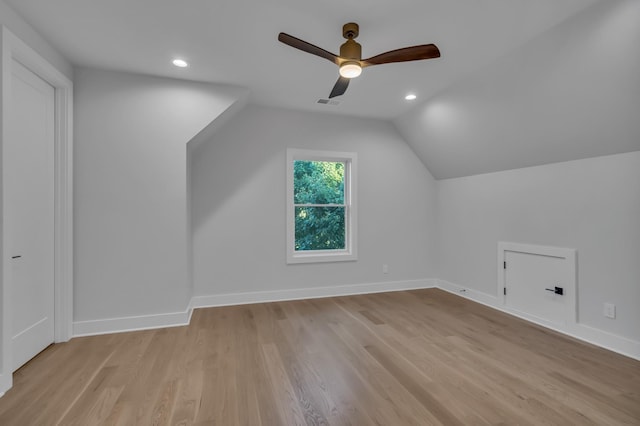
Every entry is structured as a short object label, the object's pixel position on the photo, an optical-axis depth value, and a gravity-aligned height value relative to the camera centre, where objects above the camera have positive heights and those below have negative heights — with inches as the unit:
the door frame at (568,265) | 116.6 -20.8
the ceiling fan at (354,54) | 81.8 +45.2
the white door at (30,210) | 90.4 +1.9
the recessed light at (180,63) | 111.4 +57.3
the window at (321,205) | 169.0 +5.3
